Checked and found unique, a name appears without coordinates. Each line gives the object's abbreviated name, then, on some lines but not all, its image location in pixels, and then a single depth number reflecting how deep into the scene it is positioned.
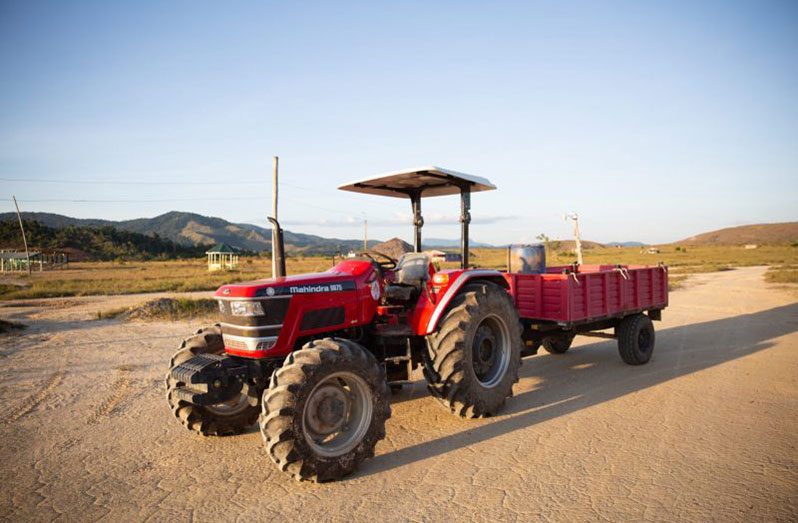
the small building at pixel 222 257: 43.67
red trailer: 6.50
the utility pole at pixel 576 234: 14.58
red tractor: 3.82
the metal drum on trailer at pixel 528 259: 7.73
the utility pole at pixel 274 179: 16.75
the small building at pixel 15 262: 45.09
